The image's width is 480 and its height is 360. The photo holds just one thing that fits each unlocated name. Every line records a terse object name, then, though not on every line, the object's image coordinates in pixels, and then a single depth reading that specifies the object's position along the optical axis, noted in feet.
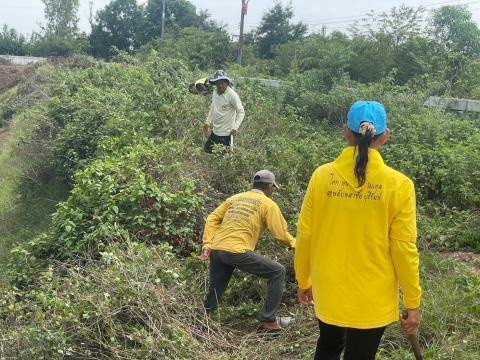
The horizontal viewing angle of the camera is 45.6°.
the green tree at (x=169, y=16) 163.22
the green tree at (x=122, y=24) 165.27
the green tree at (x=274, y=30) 120.16
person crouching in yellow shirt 15.21
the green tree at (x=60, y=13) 186.22
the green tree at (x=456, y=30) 52.34
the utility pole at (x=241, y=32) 92.63
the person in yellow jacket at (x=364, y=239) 9.00
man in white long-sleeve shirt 28.96
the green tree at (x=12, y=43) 187.73
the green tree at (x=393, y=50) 48.08
